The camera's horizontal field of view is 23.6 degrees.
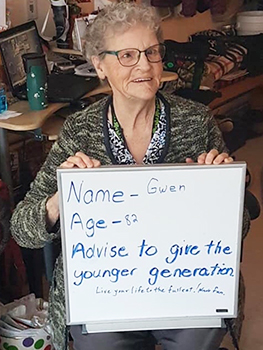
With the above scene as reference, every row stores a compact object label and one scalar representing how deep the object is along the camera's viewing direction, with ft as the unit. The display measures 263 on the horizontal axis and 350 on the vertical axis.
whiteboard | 4.55
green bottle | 7.39
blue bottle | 7.52
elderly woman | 5.12
